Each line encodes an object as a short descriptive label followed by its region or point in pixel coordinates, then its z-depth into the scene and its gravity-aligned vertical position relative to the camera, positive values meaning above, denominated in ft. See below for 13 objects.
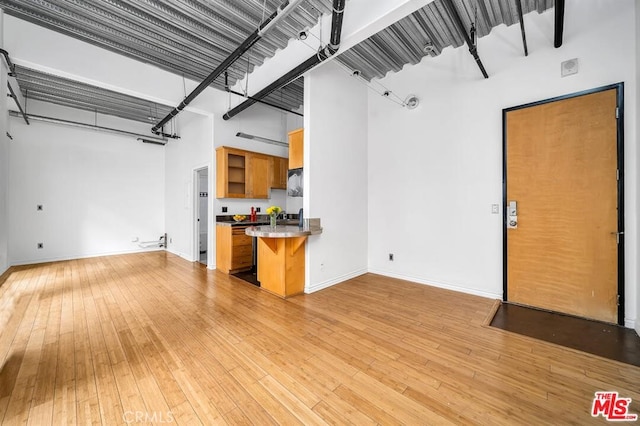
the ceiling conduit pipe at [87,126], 16.14 +6.81
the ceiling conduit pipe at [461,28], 7.37 +6.30
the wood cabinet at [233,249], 15.35 -2.46
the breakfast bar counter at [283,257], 11.08 -2.25
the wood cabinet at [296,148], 12.97 +3.60
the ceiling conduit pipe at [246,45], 7.19 +6.38
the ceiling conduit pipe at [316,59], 7.52 +6.34
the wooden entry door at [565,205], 8.52 +0.25
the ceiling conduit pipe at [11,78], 9.27 +6.44
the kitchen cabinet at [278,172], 18.89 +3.36
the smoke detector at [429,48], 10.70 +7.95
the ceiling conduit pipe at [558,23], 7.59 +6.65
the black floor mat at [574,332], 6.92 -4.10
